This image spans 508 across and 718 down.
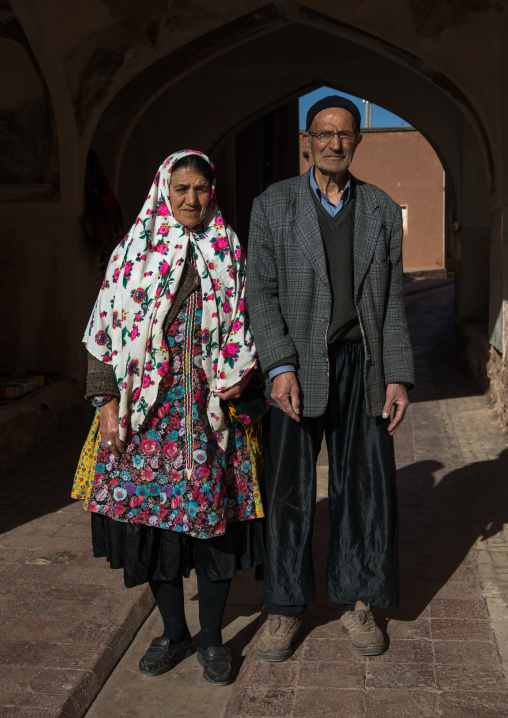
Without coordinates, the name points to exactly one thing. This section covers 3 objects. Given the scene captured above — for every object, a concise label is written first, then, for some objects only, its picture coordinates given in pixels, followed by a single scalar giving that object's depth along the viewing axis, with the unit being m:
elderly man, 2.68
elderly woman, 2.67
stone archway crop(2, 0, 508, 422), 6.38
